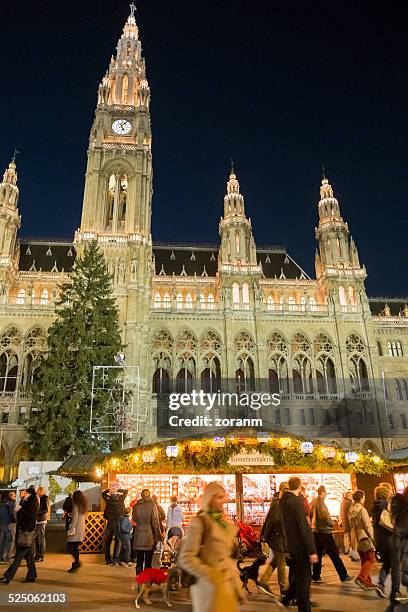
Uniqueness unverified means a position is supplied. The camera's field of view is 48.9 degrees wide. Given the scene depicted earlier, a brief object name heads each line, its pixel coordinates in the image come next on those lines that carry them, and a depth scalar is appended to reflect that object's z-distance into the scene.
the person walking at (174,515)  11.19
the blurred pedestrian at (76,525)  10.18
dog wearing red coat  7.25
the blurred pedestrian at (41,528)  11.74
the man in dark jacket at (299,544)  6.29
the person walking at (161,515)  12.06
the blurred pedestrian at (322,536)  8.74
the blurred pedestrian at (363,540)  8.46
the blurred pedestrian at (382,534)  7.95
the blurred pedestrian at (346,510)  10.08
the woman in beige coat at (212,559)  4.04
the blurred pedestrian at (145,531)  8.95
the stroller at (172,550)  8.66
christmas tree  25.31
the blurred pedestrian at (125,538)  11.95
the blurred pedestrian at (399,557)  6.37
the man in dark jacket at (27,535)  8.42
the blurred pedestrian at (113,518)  11.92
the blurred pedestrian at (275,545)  8.06
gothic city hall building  40.53
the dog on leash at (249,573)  8.51
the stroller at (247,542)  10.37
